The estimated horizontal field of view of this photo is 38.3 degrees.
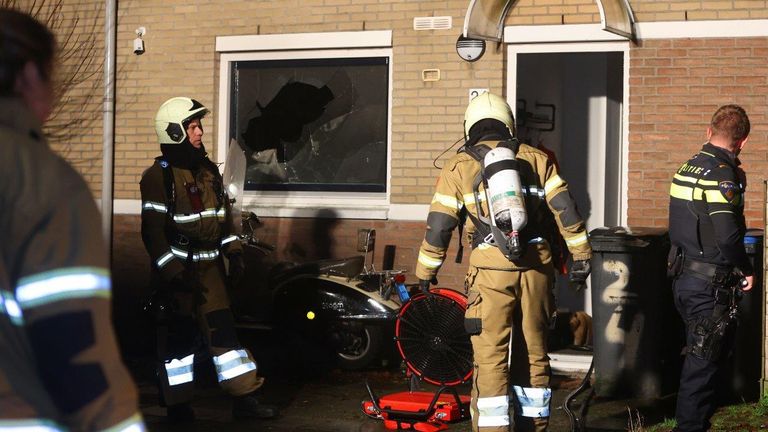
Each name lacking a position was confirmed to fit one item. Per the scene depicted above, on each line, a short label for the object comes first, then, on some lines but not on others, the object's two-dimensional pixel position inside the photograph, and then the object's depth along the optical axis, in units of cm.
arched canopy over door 899
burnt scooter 880
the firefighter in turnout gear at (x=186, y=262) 710
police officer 634
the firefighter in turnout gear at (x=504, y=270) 595
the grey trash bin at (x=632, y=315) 792
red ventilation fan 809
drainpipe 971
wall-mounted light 966
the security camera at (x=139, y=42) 1087
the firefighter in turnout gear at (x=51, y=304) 222
